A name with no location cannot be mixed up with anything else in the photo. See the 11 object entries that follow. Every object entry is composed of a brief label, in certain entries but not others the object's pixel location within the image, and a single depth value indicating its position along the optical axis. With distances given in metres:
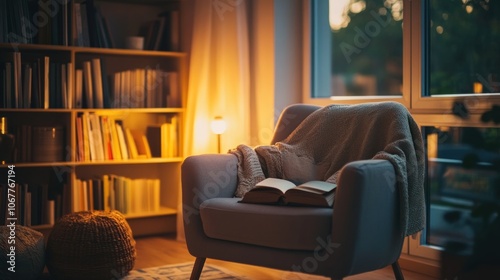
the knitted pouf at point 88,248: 3.12
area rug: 3.25
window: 3.07
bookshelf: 3.87
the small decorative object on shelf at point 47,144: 3.90
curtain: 4.06
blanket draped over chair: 2.71
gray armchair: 2.44
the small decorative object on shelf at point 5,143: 3.60
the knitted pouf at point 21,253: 2.93
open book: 2.60
